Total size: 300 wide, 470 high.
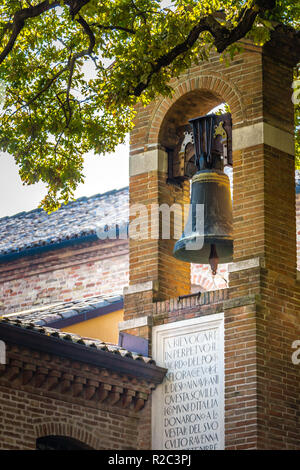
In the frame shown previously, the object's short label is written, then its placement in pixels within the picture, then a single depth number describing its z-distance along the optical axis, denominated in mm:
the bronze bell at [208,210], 15781
